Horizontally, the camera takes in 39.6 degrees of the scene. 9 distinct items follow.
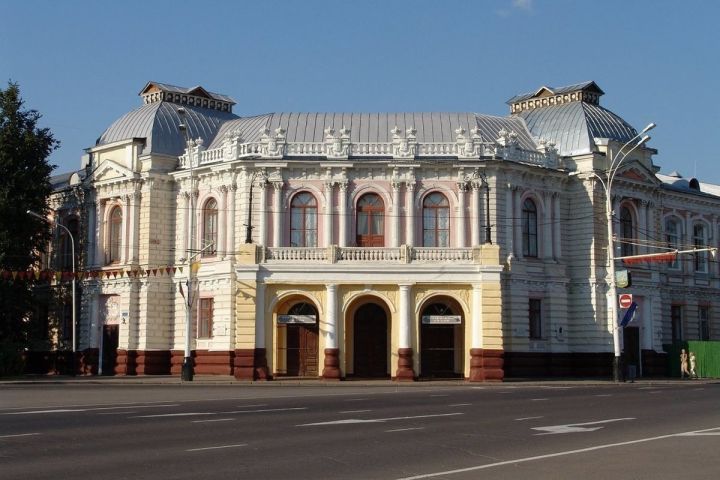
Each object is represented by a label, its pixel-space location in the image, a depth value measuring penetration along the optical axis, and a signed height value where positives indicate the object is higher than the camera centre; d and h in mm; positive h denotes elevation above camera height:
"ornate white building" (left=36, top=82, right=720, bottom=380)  47125 +5480
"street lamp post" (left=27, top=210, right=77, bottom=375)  53034 +2534
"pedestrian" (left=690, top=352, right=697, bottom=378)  54375 -972
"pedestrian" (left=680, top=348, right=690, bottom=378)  54250 -918
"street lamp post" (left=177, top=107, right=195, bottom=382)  45531 +3708
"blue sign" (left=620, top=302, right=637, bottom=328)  46531 +1496
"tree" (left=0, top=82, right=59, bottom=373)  53500 +8144
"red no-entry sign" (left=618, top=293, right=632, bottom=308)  45281 +2133
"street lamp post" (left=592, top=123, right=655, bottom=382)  45281 +2611
